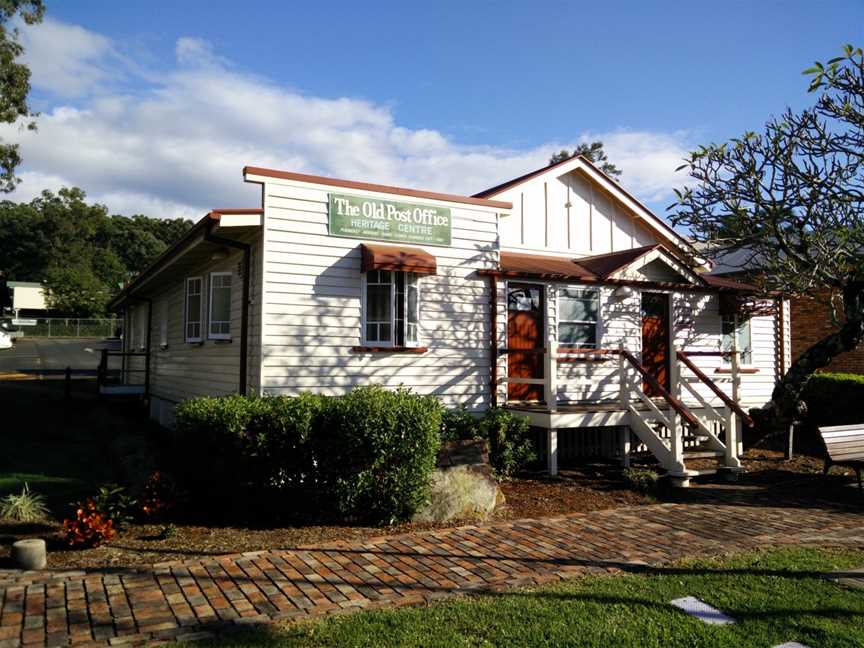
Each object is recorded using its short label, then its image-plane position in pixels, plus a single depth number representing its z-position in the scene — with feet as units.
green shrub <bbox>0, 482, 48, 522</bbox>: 23.02
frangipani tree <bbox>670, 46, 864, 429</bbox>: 35.12
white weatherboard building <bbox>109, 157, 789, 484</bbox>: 32.19
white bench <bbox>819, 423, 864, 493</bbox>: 32.35
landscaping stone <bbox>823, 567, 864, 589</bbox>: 18.38
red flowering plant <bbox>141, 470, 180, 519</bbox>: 23.52
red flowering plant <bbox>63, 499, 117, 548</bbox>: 20.39
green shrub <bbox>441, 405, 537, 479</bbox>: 31.99
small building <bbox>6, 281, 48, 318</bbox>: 225.76
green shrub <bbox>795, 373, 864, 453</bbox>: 47.24
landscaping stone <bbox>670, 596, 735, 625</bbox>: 15.56
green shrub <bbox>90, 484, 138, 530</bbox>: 21.76
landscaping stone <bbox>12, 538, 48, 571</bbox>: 18.65
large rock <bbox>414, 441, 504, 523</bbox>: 25.09
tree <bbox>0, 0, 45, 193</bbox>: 74.84
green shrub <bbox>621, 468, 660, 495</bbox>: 30.96
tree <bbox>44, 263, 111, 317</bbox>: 198.80
